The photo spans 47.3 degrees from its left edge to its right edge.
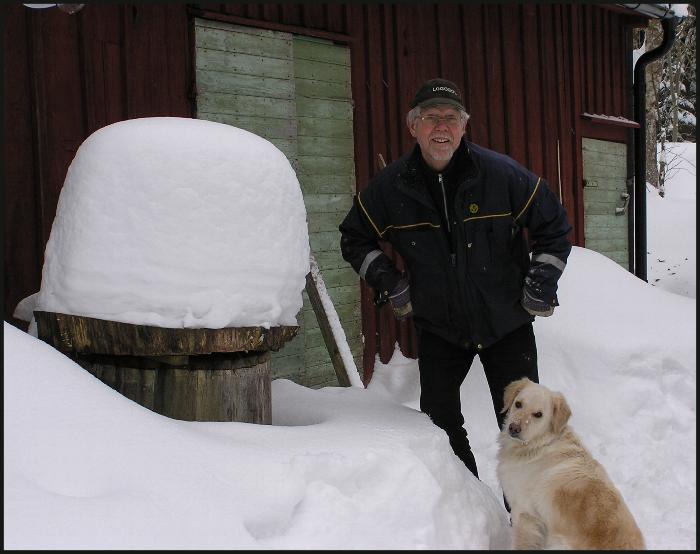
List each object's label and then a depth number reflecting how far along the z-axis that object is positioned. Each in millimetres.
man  3619
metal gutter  8055
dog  2676
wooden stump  3006
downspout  10109
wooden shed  4195
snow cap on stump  2996
